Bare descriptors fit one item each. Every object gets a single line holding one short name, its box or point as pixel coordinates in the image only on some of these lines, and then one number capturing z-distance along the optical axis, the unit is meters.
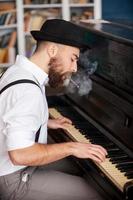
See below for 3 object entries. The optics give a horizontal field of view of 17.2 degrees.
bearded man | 2.05
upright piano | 2.11
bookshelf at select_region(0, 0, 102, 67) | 5.20
